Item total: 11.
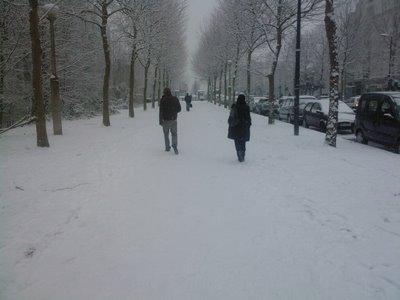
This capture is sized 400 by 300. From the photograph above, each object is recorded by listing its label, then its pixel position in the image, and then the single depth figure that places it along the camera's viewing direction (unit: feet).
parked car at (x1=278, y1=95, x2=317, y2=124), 82.84
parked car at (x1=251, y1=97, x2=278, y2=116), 122.62
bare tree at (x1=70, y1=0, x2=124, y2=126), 62.34
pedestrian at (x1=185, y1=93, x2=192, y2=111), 127.54
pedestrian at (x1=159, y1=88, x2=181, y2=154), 38.73
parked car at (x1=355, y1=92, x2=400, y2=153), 42.83
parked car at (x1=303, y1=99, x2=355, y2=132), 63.41
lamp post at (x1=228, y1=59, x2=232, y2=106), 125.62
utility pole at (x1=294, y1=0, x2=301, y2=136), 54.54
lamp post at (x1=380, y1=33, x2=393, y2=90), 117.80
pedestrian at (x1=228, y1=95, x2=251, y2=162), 34.30
